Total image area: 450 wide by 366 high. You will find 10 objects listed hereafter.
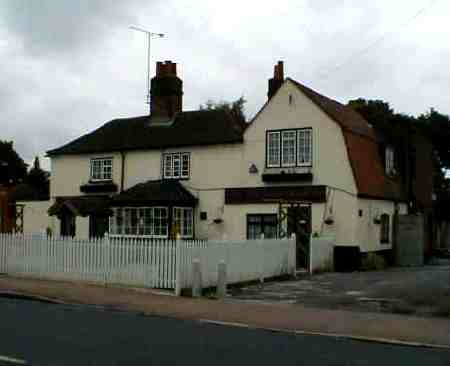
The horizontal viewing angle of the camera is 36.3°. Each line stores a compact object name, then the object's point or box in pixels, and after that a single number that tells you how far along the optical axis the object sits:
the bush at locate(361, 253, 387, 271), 27.84
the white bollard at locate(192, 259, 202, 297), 16.86
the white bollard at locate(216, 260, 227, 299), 16.84
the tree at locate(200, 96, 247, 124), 62.03
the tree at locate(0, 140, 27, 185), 69.88
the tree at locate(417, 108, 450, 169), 60.75
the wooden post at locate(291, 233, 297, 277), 23.39
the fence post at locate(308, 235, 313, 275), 25.03
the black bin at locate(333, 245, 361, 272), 27.62
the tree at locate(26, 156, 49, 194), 59.01
